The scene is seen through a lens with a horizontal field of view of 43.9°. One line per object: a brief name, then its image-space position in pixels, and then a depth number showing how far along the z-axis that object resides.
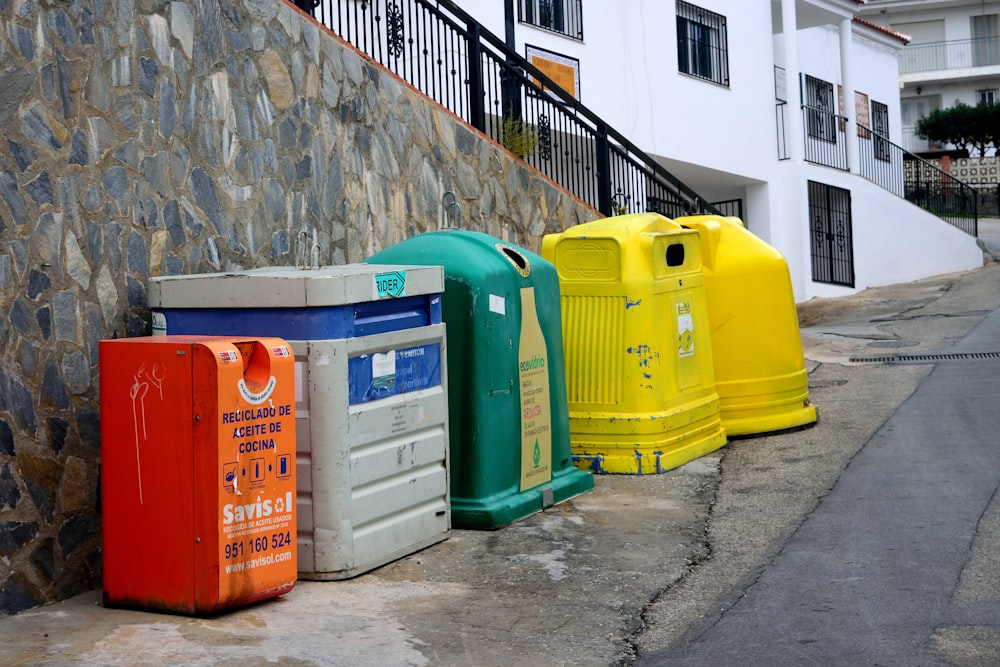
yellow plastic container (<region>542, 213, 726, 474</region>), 8.04
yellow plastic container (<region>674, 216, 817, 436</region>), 9.09
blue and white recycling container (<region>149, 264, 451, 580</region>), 5.56
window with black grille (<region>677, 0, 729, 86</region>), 19.33
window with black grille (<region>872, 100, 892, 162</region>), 28.16
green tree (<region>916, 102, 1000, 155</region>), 40.59
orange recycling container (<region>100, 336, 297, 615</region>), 4.93
